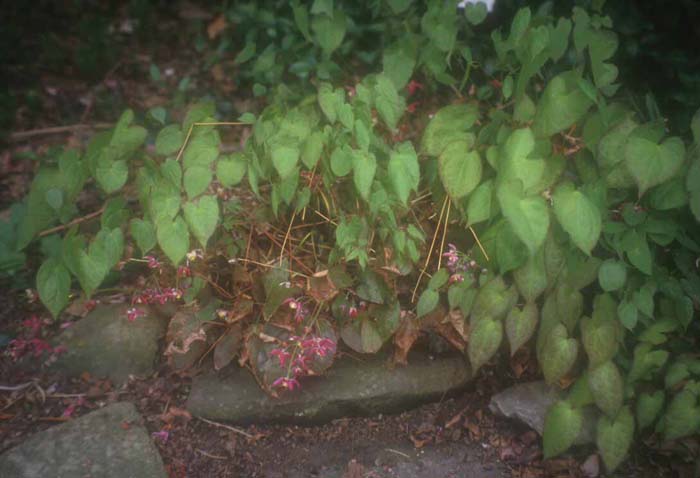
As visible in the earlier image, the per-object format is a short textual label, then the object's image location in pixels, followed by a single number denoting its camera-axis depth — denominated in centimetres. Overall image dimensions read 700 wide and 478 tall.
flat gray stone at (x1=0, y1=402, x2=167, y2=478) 195
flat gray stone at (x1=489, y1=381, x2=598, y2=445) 206
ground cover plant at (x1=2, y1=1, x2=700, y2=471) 185
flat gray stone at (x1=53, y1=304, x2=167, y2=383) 233
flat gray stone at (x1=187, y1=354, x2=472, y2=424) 217
